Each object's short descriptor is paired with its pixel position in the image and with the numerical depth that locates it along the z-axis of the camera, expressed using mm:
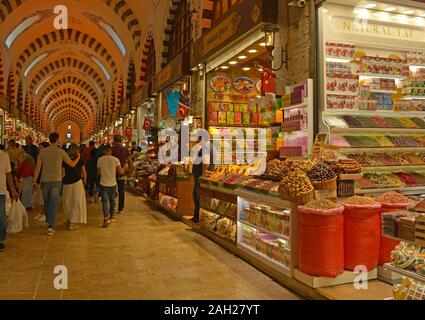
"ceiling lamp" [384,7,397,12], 4990
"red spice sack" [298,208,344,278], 3510
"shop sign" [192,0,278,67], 5199
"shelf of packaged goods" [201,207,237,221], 5371
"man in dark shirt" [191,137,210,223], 7074
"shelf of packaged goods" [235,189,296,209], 3939
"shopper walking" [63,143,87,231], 6609
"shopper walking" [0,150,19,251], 5086
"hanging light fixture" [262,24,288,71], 5211
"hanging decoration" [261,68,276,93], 5191
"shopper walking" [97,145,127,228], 6996
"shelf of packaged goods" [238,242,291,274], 3951
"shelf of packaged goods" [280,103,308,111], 4732
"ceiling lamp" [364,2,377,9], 4872
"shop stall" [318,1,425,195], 4785
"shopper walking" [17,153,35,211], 7831
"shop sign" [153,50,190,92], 8531
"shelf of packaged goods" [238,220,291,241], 4025
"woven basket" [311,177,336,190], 3869
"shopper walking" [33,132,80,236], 6215
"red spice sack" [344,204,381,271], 3639
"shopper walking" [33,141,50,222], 7614
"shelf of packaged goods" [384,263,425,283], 2377
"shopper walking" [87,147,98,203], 10328
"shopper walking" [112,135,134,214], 8422
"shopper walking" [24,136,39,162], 9812
